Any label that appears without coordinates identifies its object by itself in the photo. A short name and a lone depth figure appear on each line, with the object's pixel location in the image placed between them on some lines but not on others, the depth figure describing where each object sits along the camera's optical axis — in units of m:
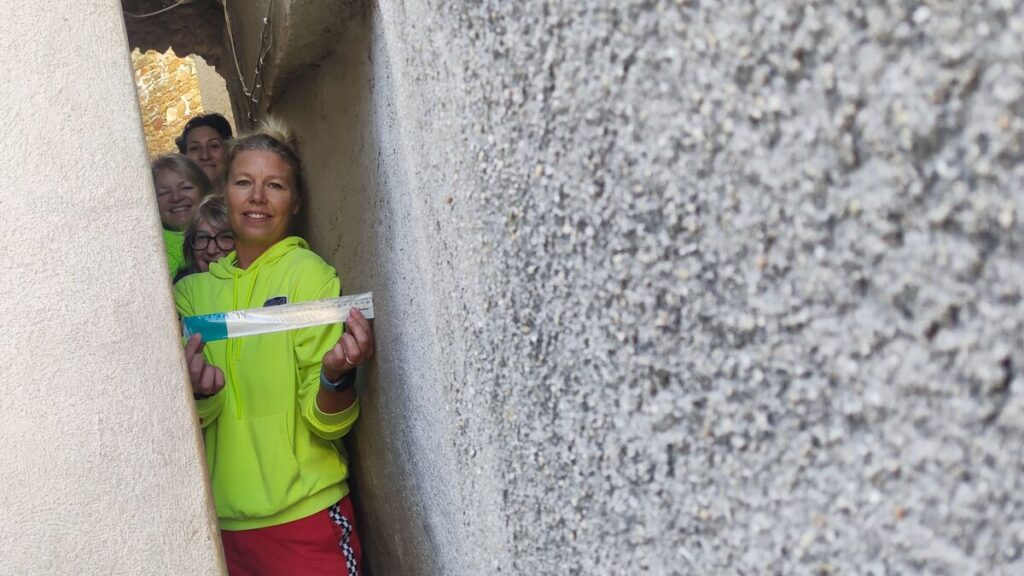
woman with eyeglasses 2.15
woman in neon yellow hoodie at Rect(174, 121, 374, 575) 1.72
